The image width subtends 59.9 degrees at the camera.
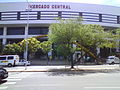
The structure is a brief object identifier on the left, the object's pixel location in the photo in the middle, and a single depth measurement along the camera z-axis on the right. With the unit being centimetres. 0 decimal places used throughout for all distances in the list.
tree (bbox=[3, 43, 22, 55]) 2513
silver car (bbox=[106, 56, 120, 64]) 2412
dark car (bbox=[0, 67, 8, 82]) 772
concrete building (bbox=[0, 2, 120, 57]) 2969
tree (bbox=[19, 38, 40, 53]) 2505
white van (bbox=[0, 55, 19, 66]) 2066
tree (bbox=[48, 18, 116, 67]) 1481
